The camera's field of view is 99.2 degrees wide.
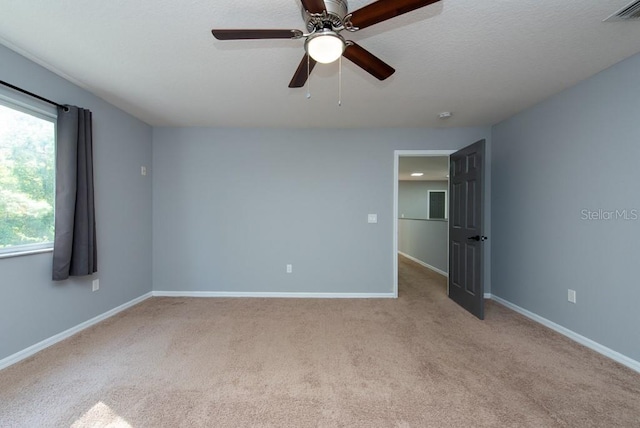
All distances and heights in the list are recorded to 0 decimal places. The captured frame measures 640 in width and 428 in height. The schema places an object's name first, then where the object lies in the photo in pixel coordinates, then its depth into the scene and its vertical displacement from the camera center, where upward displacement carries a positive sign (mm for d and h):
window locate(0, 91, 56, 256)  2084 +327
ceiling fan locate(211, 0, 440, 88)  1259 +950
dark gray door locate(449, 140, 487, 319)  3037 -163
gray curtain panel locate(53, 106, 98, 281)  2371 +146
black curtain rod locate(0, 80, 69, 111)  1989 +939
